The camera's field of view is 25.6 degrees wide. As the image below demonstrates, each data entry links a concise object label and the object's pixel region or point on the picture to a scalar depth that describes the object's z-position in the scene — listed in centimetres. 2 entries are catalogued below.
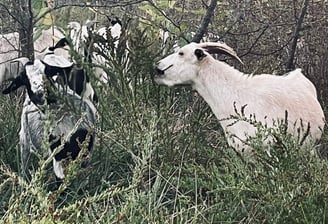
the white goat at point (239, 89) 502
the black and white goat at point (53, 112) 486
